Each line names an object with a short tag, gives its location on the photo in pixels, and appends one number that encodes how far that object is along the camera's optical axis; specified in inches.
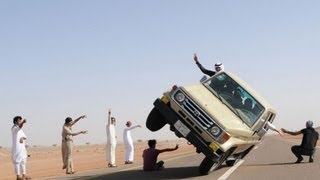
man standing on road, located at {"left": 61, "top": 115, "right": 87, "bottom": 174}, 714.2
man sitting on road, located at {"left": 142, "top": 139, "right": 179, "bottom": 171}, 627.8
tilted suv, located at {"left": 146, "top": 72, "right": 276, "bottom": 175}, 512.7
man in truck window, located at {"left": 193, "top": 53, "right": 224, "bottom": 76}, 637.6
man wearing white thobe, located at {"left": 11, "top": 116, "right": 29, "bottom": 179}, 633.6
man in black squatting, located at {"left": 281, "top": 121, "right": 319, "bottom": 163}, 737.6
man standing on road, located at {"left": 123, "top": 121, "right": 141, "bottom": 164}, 945.5
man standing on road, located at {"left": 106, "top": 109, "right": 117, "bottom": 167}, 872.9
